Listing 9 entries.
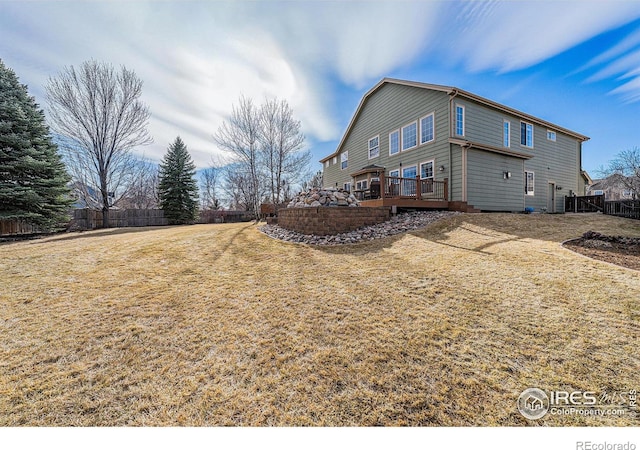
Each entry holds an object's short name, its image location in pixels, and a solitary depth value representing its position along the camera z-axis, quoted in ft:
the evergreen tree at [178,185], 61.67
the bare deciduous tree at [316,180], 105.19
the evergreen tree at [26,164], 32.01
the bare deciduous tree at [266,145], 56.85
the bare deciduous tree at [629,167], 53.52
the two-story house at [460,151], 33.88
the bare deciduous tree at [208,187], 112.57
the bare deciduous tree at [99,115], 44.80
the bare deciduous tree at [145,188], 73.76
